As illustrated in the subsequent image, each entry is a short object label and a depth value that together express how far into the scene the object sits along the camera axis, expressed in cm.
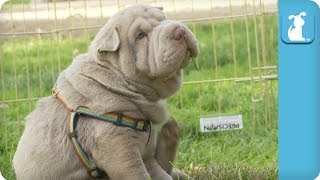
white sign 471
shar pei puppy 404
